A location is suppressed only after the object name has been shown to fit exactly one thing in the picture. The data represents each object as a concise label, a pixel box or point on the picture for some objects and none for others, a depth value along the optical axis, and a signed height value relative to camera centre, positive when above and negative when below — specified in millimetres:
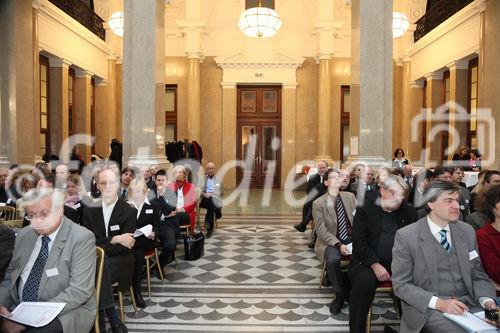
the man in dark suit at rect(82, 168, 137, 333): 4219 -775
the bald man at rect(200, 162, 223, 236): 9102 -972
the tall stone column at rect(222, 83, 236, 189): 17297 +794
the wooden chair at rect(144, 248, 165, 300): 5242 -1389
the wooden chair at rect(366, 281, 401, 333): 4148 -1237
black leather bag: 6914 -1512
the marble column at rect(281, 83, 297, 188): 17328 +622
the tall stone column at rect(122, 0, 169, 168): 8367 +1214
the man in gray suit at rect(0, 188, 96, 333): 2908 -755
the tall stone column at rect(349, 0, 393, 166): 7949 +1150
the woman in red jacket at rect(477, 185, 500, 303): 3471 -689
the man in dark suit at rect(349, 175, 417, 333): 3990 -787
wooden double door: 17562 +505
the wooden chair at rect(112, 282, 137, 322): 4271 -1485
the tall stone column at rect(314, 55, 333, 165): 16438 +1415
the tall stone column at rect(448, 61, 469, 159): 12641 +1342
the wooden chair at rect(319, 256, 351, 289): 4906 -1203
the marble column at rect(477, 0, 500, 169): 9852 +1378
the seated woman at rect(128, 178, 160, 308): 4941 -839
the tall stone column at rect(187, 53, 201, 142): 16703 +1829
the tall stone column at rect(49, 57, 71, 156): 13047 +1297
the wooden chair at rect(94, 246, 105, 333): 3320 -895
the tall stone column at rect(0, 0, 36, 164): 9664 +1345
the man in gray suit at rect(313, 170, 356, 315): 4863 -858
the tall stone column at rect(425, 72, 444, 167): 14266 +954
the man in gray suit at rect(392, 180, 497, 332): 3088 -783
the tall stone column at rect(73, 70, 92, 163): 14734 +1429
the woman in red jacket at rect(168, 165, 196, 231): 7189 -714
